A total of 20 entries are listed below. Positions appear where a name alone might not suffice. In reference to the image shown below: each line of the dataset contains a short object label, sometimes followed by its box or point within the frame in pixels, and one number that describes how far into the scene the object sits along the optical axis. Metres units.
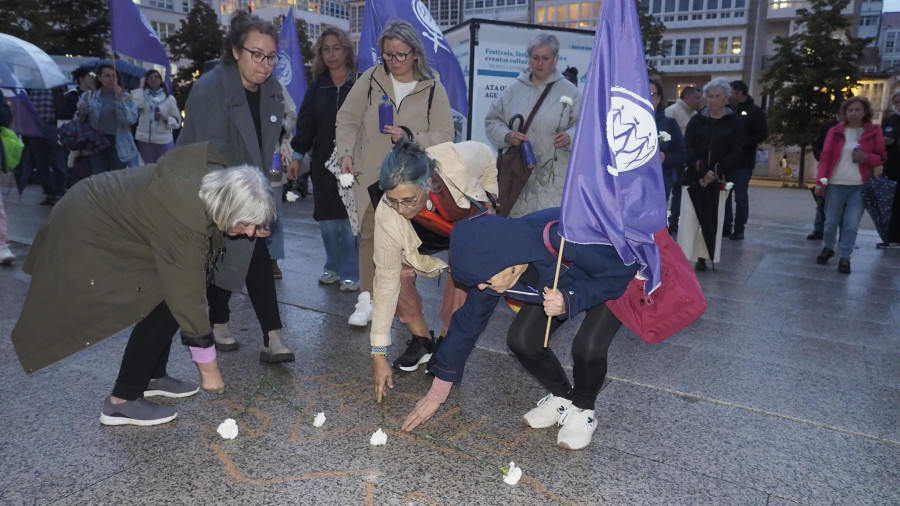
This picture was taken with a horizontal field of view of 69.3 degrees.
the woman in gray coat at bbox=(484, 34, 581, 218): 4.60
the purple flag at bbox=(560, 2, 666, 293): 2.69
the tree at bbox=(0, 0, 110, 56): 22.04
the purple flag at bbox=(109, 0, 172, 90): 6.36
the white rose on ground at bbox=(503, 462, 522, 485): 2.54
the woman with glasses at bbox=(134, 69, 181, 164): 8.73
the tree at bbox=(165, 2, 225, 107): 30.12
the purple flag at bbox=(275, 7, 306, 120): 7.12
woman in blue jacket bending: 2.54
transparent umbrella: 9.49
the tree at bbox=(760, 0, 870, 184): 24.41
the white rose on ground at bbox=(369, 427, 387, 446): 2.82
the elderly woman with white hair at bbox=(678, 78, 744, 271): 6.51
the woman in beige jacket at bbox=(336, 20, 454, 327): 4.02
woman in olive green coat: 2.53
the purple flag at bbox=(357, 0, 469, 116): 5.84
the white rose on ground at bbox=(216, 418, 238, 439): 2.85
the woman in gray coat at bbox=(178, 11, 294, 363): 3.43
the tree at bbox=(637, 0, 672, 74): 31.34
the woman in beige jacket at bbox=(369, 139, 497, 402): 2.65
